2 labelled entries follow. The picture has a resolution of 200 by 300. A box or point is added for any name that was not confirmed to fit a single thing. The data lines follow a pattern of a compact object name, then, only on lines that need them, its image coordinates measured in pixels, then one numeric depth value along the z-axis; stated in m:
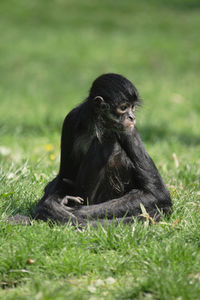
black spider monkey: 9.88
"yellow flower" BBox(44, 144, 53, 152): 16.77
